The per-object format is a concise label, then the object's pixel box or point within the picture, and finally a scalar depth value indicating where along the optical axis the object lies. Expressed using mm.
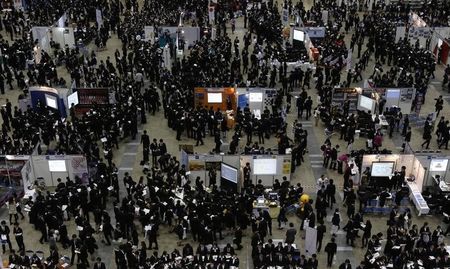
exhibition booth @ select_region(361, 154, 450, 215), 24703
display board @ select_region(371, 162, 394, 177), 24844
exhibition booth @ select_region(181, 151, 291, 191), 24547
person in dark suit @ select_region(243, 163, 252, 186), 24427
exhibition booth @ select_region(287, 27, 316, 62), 37053
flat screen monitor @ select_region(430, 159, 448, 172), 24812
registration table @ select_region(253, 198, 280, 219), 23250
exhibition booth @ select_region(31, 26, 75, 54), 38469
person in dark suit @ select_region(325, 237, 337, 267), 20598
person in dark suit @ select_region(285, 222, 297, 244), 21266
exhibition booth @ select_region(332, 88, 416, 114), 30484
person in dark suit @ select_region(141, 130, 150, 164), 26828
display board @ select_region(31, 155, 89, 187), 24906
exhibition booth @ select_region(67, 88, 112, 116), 30828
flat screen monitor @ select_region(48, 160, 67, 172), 25031
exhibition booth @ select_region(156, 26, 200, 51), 38000
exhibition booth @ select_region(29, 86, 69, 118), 30177
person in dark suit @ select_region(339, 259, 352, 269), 19367
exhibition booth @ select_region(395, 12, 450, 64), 38219
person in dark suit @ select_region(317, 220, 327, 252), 21003
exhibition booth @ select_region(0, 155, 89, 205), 24453
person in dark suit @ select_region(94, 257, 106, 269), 19547
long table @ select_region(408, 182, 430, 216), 23766
